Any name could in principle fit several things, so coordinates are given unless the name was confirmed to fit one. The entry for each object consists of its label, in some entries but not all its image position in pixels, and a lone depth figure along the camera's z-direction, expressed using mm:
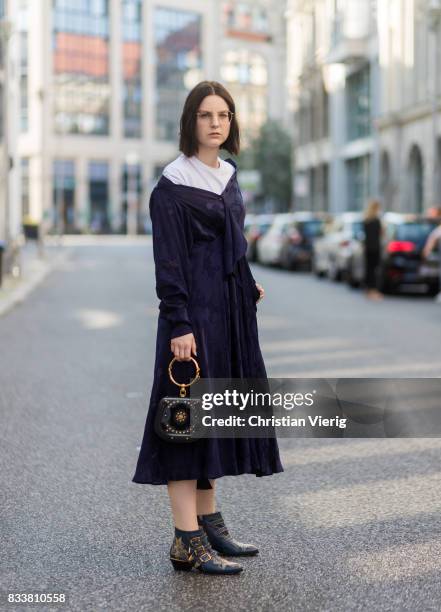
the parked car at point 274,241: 35094
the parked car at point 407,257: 22562
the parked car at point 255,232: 40469
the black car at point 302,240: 33531
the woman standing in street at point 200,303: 4492
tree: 85875
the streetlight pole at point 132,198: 95750
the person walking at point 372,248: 22156
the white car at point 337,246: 26297
